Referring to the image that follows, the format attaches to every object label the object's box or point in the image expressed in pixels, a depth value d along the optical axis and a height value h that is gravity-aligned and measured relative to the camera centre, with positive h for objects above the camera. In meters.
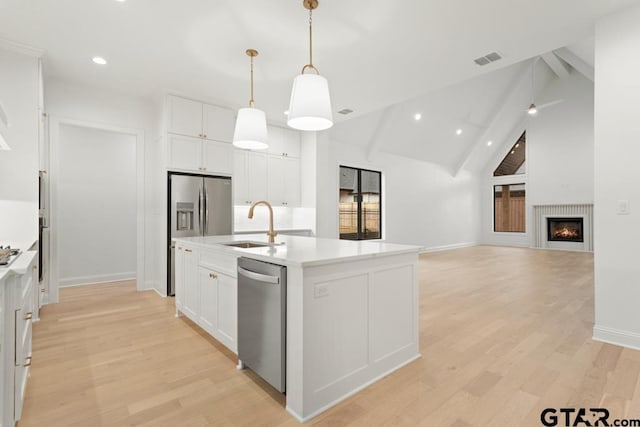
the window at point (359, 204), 7.24 +0.22
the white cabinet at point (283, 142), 5.64 +1.32
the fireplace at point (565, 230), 8.95 -0.47
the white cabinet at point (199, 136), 4.38 +1.13
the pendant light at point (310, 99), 2.21 +0.81
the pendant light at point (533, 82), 7.83 +3.61
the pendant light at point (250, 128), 2.94 +0.81
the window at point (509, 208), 10.23 +0.18
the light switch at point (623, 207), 2.58 +0.05
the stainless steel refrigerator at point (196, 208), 4.35 +0.07
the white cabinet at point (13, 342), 1.38 -0.62
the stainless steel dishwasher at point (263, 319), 1.82 -0.67
